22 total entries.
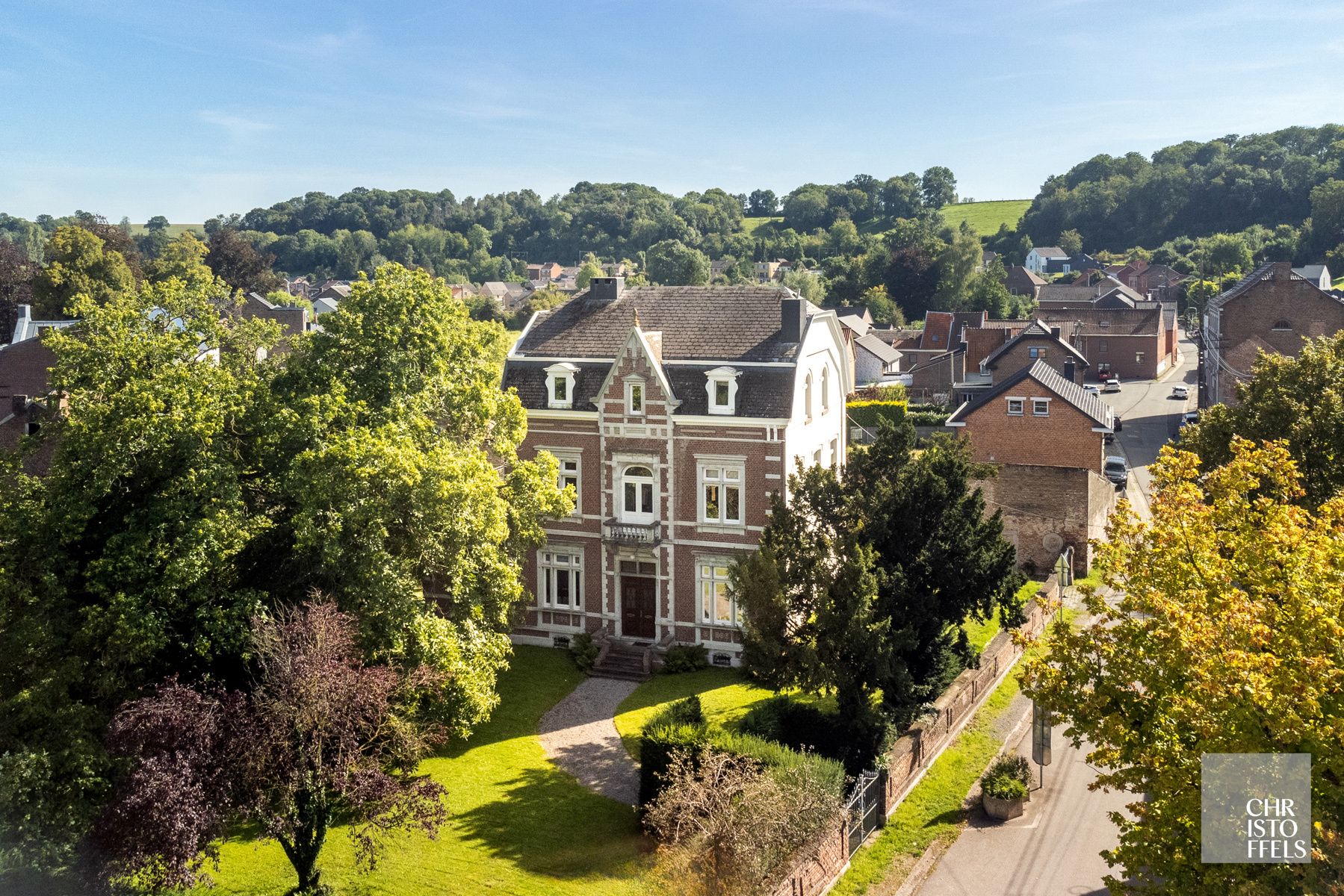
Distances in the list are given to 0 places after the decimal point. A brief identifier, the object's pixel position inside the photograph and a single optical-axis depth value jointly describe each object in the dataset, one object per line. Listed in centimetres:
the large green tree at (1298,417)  3375
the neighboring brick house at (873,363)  10781
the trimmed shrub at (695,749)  2538
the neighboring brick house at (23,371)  5184
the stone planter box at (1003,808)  2729
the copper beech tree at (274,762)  2003
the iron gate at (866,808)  2548
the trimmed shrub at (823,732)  2841
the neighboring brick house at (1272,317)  7481
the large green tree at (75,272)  8169
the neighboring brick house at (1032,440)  4747
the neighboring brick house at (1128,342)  11269
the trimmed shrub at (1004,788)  2733
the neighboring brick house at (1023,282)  16825
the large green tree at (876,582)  2786
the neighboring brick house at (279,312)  9481
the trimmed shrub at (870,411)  8194
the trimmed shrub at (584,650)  3784
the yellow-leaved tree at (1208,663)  1516
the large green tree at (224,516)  2305
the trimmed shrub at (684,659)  3719
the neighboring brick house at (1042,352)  8769
